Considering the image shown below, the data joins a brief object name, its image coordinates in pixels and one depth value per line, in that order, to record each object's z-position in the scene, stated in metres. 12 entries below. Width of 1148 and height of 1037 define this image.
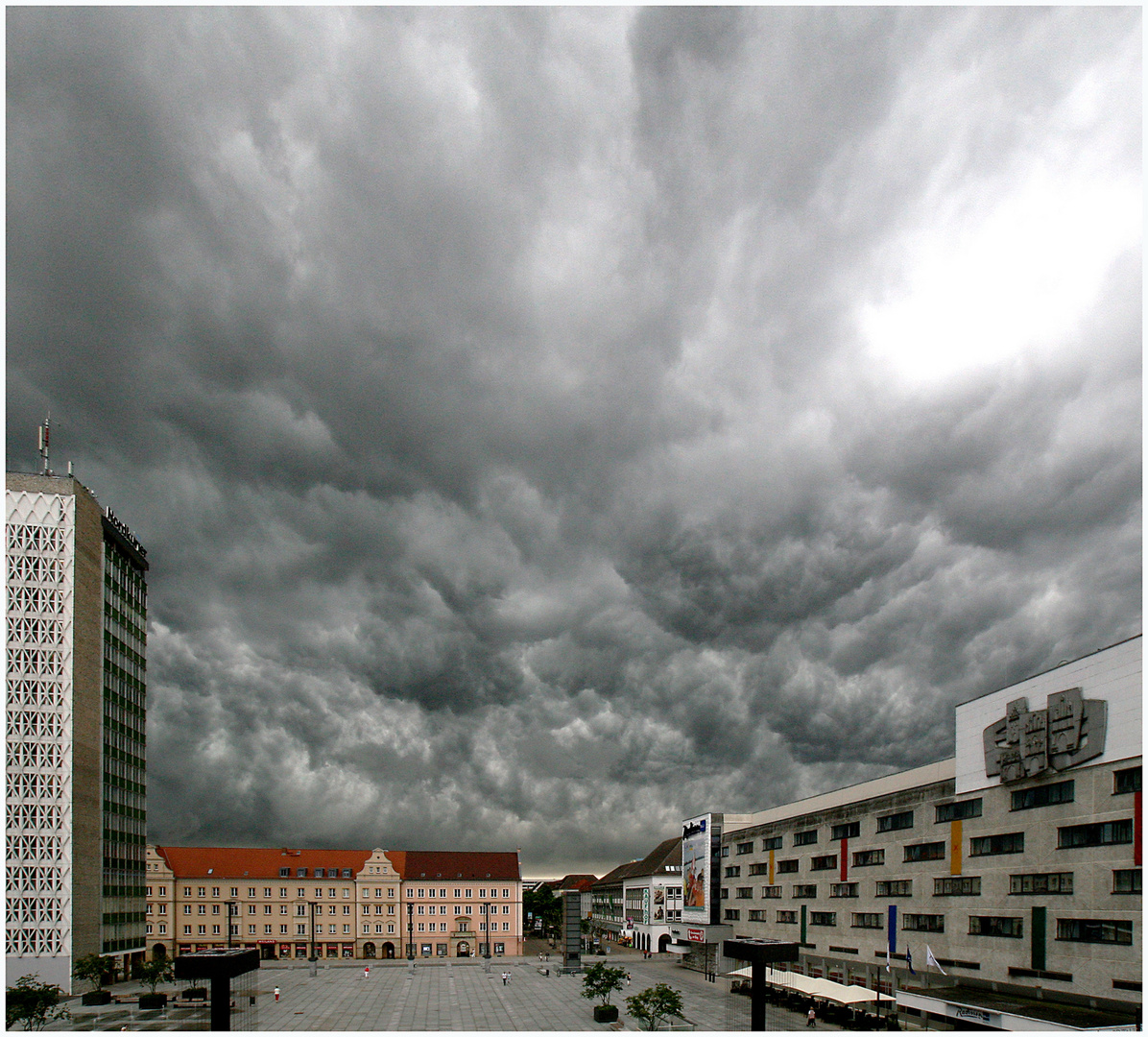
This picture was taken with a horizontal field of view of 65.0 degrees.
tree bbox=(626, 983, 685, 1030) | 68.00
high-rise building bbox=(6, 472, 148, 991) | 93.69
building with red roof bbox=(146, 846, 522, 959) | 150.38
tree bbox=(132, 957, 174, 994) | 91.88
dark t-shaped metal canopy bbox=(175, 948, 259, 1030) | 46.91
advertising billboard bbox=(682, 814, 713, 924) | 128.50
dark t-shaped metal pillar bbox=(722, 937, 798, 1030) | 52.25
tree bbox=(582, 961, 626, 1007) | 80.88
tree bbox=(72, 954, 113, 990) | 91.88
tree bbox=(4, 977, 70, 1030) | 68.81
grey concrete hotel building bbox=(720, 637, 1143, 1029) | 54.41
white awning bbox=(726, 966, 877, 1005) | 72.12
